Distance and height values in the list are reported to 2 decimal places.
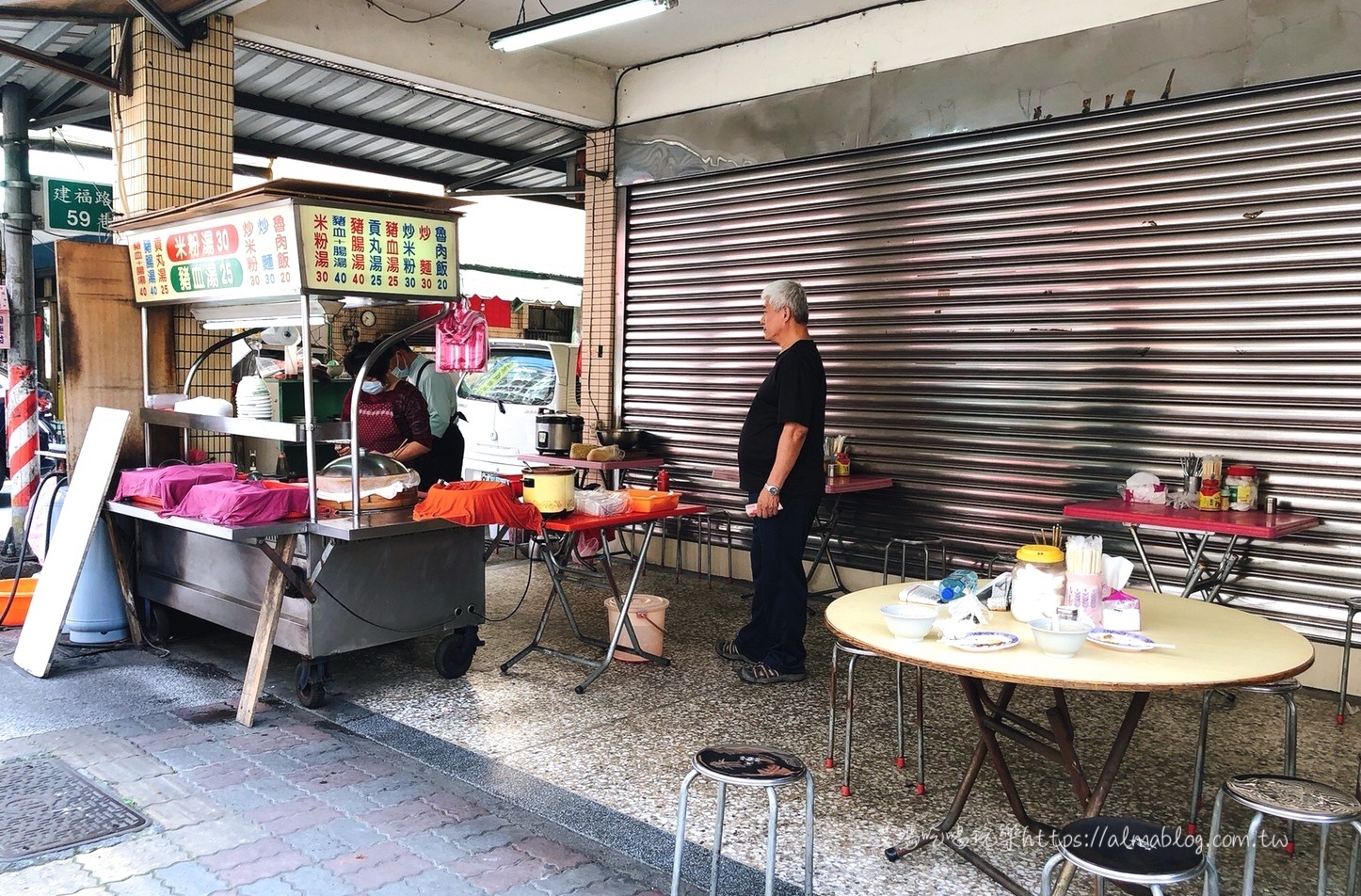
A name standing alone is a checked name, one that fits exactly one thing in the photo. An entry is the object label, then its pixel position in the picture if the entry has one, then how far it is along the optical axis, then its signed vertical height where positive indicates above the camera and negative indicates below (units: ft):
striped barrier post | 26.73 -2.04
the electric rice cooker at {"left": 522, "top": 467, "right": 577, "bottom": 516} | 16.08 -1.87
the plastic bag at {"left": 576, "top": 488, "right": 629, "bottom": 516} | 16.79 -2.16
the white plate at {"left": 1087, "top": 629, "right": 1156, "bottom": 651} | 9.01 -2.36
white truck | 31.55 -0.71
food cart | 14.57 -0.98
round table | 8.14 -2.41
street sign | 28.09 +4.74
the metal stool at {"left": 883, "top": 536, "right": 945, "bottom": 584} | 21.20 -3.69
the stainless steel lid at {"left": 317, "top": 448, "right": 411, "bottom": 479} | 16.08 -1.57
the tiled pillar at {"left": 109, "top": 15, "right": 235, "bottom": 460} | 19.61 +4.90
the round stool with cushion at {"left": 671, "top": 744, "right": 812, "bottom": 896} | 7.79 -3.24
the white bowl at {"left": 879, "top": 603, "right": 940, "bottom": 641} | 9.19 -2.25
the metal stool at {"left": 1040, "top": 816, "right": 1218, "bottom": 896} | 6.49 -3.23
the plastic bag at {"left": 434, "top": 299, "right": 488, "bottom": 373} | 16.88 +0.62
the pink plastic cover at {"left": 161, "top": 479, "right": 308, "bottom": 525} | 14.62 -2.05
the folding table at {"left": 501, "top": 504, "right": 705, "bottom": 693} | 16.15 -3.51
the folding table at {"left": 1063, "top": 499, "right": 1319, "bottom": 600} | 15.10 -2.13
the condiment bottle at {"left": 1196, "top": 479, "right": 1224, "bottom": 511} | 16.87 -1.84
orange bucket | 20.21 -5.01
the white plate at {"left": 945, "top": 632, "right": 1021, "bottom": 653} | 8.88 -2.34
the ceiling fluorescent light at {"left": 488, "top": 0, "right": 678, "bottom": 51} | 18.34 +7.08
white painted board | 16.81 -3.09
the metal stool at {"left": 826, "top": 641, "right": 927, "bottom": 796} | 11.81 -4.67
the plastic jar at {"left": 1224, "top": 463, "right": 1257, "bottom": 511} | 16.89 -1.64
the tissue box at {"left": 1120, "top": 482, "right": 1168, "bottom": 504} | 17.74 -1.92
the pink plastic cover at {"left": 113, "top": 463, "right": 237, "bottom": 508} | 16.40 -1.94
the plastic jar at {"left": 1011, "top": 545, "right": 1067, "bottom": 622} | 9.71 -1.94
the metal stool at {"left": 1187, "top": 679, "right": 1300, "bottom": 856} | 9.32 -3.54
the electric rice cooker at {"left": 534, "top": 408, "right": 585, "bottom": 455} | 27.02 -1.50
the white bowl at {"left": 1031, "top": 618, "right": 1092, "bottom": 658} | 8.63 -2.23
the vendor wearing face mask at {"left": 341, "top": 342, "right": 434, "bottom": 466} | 20.27 -0.93
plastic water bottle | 10.58 -2.20
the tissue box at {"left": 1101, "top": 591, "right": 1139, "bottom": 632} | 9.53 -2.21
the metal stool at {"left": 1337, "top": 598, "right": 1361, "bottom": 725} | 15.29 -4.18
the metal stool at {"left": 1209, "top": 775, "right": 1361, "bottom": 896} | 7.55 -3.31
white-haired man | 16.57 -1.62
